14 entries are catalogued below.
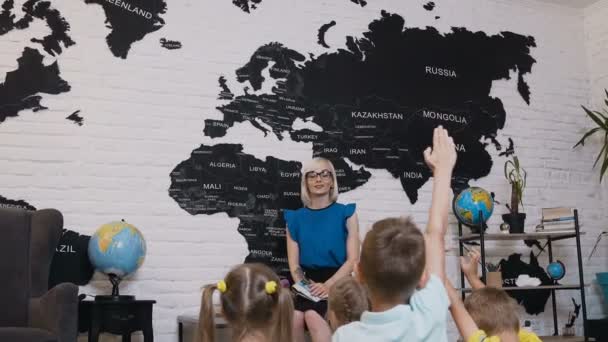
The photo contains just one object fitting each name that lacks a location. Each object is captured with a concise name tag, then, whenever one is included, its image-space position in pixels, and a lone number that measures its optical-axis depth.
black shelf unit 4.46
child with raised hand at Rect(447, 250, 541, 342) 2.17
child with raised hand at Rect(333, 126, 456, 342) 1.44
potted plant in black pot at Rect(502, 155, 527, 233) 4.68
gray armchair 2.98
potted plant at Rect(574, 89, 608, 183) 5.01
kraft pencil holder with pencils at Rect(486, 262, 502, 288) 4.45
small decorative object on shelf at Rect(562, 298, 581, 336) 4.85
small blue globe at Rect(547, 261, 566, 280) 4.68
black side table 3.41
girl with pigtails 1.95
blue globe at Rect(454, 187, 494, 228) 4.49
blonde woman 3.93
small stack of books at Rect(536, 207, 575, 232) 4.73
